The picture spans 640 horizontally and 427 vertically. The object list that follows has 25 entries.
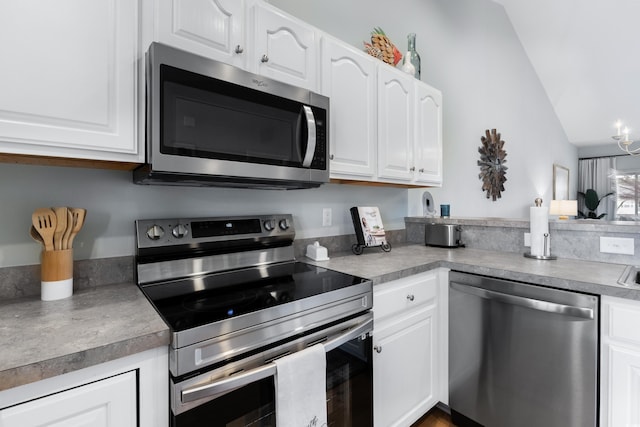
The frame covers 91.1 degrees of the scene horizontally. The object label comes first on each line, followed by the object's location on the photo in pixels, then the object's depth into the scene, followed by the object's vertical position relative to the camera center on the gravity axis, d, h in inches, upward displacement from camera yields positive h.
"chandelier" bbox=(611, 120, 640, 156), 126.3 +32.3
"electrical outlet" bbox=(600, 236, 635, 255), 61.6 -6.6
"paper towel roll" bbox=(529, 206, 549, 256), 68.9 -3.3
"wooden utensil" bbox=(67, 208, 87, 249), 41.2 -1.1
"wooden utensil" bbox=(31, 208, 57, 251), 38.5 -1.5
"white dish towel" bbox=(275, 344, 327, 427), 36.8 -21.6
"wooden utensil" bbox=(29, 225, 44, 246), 39.9 -2.9
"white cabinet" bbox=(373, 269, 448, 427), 54.7 -26.0
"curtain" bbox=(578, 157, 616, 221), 269.1 +29.1
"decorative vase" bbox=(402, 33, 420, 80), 88.6 +44.6
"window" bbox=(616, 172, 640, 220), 256.2 +13.8
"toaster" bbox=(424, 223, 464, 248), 85.4 -6.4
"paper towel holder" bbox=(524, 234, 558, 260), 68.6 -8.4
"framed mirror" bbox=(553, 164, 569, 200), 225.8 +22.8
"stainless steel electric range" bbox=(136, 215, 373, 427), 32.5 -12.2
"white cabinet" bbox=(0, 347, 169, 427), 25.2 -16.3
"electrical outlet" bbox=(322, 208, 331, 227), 76.5 -1.2
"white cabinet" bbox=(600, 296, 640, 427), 45.1 -22.2
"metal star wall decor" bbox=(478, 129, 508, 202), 139.7 +22.2
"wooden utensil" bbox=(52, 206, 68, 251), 39.8 -1.9
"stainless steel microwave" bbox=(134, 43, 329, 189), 40.1 +12.7
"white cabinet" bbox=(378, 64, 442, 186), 73.2 +21.0
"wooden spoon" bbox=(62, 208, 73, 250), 40.8 -2.5
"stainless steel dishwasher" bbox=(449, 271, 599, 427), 49.2 -25.0
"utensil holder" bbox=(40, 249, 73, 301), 39.3 -8.0
